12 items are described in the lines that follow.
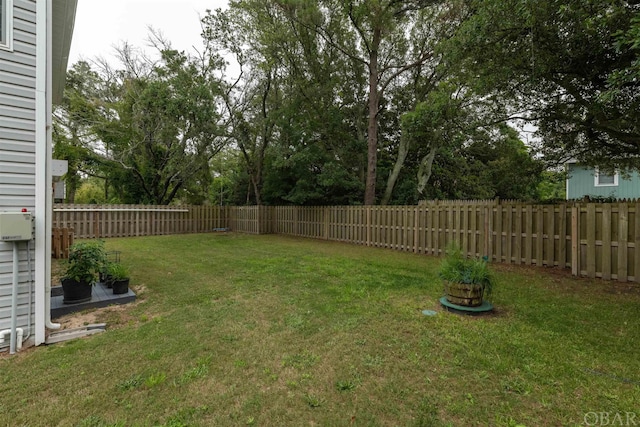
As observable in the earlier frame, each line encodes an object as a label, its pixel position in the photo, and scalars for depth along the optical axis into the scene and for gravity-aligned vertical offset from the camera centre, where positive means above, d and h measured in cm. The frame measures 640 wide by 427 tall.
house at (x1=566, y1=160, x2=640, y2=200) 1315 +139
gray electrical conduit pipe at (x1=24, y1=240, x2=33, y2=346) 287 -76
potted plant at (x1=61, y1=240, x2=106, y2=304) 383 -83
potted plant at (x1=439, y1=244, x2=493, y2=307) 361 -86
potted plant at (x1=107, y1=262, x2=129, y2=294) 432 -102
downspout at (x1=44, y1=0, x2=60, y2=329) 299 +45
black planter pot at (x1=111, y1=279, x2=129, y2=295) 431 -112
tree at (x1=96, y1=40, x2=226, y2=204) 1147 +405
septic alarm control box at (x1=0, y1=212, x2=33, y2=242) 261 -13
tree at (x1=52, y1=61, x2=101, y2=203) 1470 +482
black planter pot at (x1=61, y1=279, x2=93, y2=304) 383 -106
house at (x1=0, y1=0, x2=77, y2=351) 277 +52
